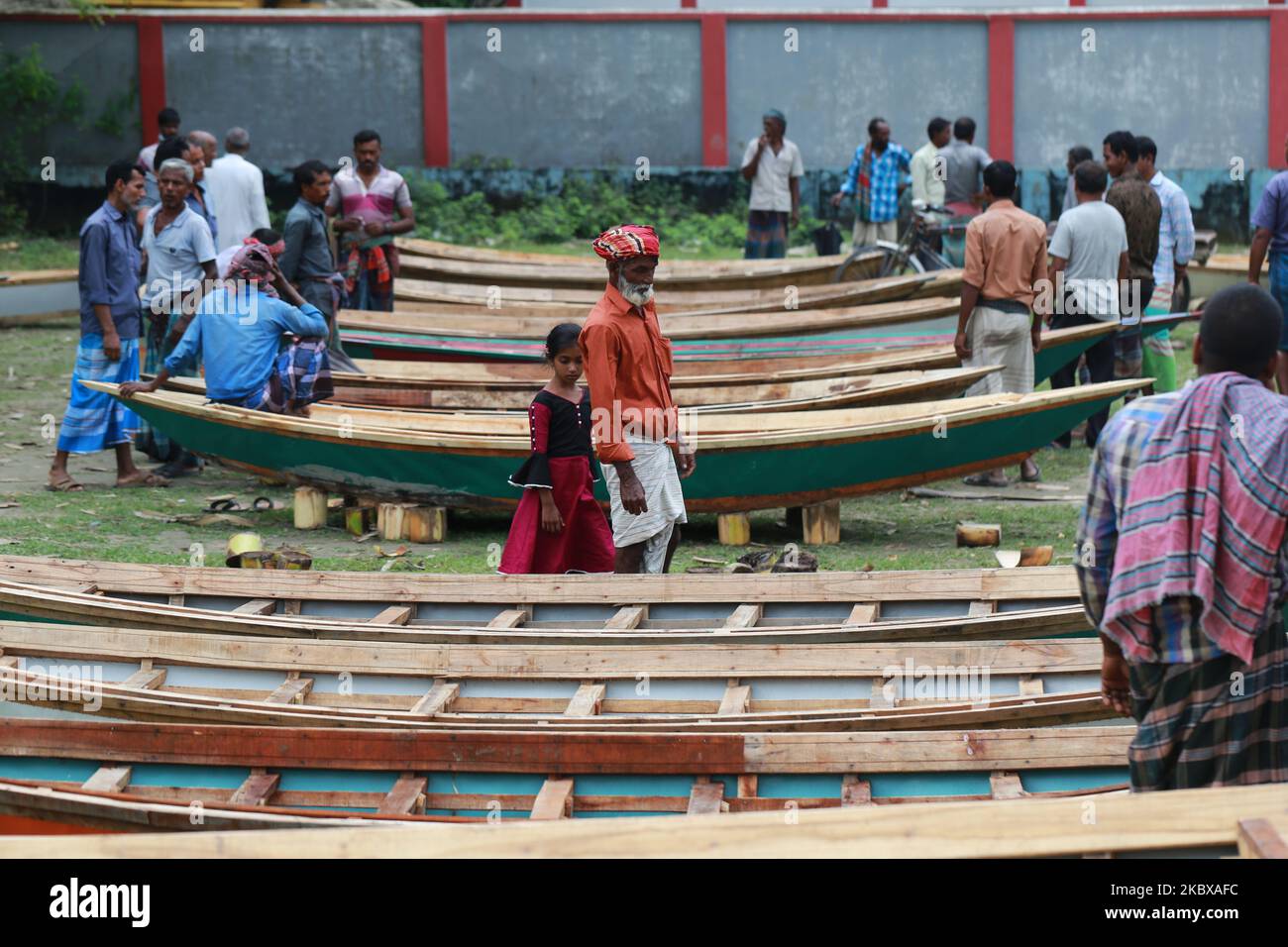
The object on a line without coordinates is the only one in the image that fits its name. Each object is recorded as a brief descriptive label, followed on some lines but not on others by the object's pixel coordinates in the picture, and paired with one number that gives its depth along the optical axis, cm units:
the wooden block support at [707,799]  842
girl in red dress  1335
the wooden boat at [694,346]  2159
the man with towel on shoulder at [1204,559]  681
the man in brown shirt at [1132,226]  1997
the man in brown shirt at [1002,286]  1805
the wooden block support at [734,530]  1739
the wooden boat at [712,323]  2228
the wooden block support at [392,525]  1764
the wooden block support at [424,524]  1759
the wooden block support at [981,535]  1664
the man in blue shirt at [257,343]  1733
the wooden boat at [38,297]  2955
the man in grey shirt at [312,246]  1869
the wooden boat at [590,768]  858
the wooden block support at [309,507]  1802
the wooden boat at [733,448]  1630
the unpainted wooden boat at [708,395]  1812
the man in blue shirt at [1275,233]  1802
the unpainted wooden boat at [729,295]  2361
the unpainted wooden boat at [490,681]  958
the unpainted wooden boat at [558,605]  1074
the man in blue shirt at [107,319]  1842
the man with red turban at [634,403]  1234
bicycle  2541
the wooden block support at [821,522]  1728
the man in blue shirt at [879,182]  2836
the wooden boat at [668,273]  2658
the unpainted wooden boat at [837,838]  604
